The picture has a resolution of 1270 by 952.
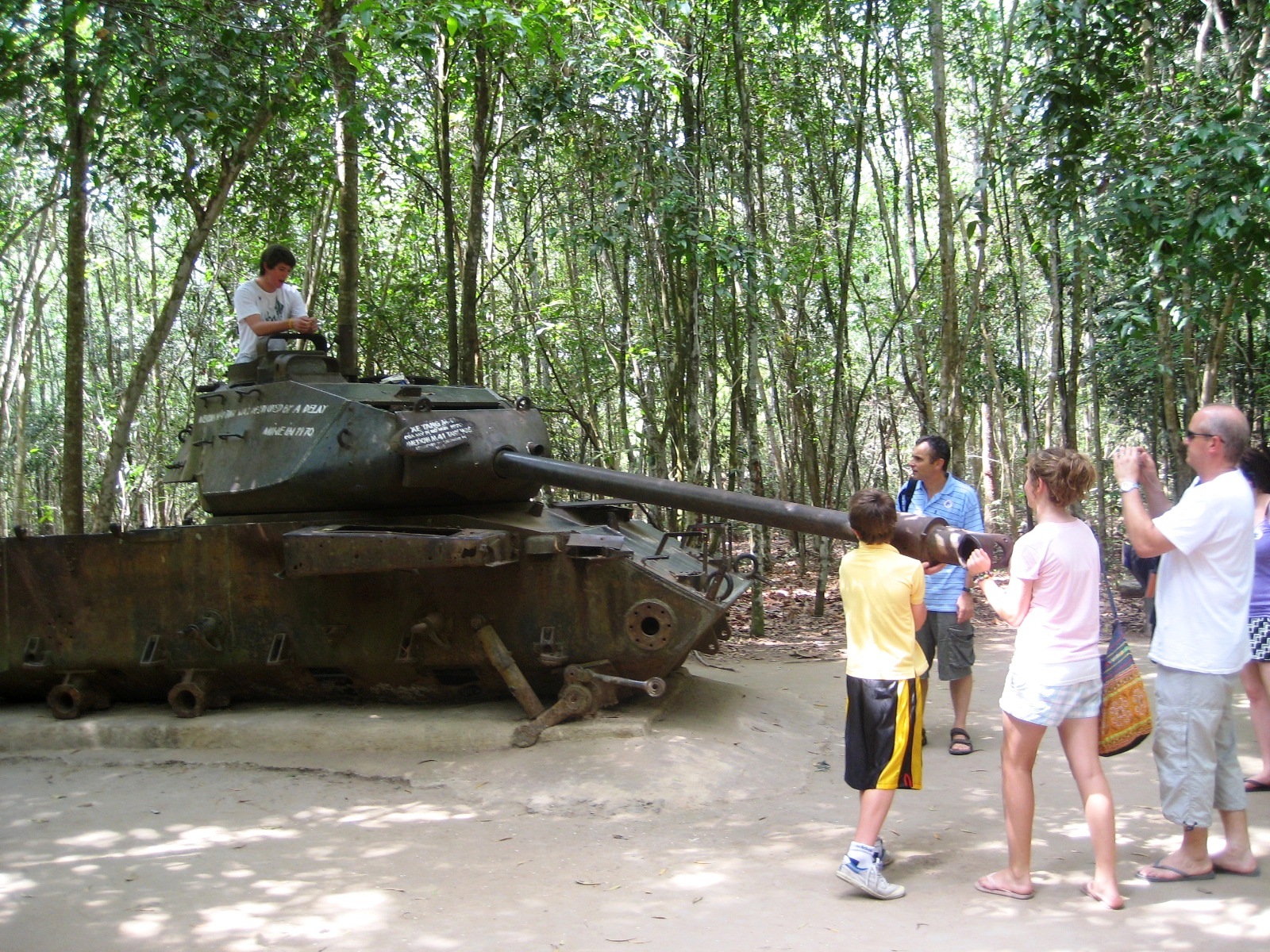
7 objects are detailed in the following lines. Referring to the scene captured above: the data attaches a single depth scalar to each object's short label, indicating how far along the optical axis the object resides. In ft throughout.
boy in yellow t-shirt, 13.42
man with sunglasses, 12.77
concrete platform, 20.25
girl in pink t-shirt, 12.60
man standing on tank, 23.43
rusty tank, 20.30
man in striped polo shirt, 19.98
